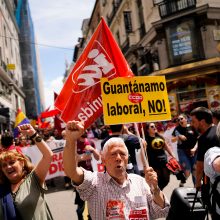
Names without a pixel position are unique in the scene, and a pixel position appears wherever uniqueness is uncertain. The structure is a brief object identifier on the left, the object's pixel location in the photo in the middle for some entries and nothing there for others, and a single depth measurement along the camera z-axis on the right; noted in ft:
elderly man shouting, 7.23
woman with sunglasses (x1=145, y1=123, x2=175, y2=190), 17.33
